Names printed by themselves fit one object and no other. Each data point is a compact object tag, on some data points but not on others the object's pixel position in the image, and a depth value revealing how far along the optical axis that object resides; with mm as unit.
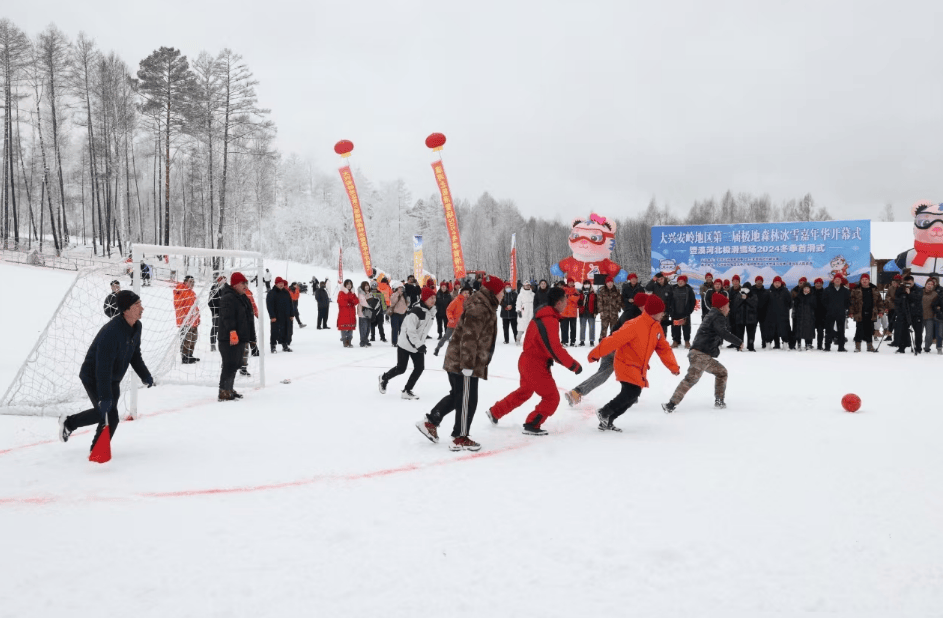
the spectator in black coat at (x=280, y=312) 14215
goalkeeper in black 5098
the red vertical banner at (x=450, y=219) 25984
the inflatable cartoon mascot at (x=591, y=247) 22844
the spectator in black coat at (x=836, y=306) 14180
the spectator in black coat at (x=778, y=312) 14719
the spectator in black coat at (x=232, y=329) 8156
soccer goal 7383
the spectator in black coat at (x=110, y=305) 10094
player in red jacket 6062
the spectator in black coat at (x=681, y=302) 14795
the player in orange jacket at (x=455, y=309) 12350
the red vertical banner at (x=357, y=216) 27989
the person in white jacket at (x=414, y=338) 8133
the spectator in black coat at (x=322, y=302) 19844
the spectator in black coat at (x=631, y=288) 14469
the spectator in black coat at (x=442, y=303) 17031
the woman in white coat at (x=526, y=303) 16234
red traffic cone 5000
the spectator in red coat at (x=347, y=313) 15438
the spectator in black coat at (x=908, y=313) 13306
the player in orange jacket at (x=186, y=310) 11414
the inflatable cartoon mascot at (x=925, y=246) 17172
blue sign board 18891
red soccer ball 7105
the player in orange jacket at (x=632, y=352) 6406
